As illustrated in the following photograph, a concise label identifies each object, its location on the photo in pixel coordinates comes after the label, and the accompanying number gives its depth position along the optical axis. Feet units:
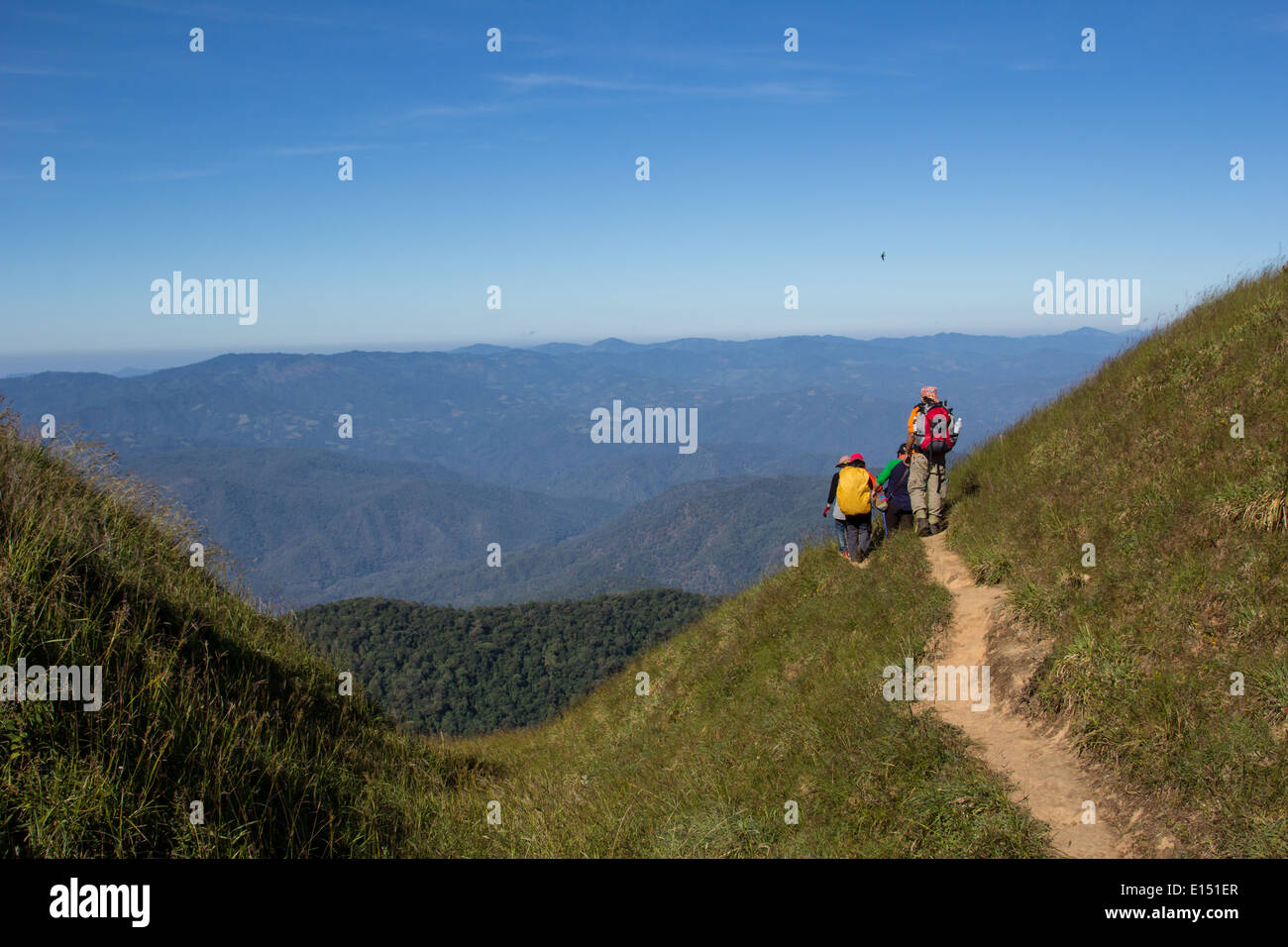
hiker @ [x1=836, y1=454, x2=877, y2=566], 40.32
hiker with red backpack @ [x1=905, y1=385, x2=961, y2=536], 39.24
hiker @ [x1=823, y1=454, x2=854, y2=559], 41.55
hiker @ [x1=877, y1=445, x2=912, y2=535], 42.34
